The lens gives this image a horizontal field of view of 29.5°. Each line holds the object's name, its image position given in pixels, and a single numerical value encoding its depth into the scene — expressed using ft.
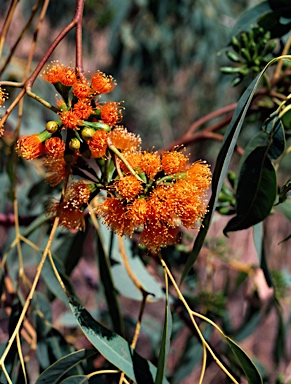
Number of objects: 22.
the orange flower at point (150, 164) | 1.91
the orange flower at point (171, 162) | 1.95
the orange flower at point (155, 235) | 1.93
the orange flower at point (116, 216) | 1.95
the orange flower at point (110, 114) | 1.92
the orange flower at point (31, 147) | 1.90
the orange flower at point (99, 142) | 1.85
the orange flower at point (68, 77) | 1.93
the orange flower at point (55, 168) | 2.01
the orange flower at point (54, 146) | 1.91
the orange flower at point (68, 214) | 2.07
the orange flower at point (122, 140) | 2.01
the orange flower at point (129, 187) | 1.86
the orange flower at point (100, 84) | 1.97
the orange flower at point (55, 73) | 1.95
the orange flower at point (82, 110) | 1.88
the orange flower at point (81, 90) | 1.90
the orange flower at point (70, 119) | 1.87
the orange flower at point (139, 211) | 1.83
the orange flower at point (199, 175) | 1.96
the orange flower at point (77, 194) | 1.99
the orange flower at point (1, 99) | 1.90
